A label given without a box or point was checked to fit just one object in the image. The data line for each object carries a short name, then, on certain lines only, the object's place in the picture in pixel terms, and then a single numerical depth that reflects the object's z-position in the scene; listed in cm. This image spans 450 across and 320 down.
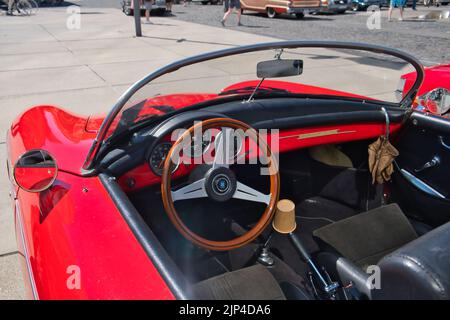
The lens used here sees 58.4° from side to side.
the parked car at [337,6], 1842
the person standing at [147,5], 1460
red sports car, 138
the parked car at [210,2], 2491
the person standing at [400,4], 1562
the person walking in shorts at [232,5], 1427
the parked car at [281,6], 1599
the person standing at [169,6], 1892
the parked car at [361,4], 2083
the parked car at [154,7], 1741
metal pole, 1121
